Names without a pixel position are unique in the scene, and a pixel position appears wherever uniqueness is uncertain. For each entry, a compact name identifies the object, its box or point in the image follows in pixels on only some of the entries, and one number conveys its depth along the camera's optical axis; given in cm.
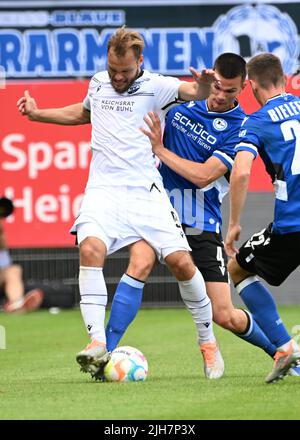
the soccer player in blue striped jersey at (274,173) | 1441
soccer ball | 1536
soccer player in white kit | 1528
